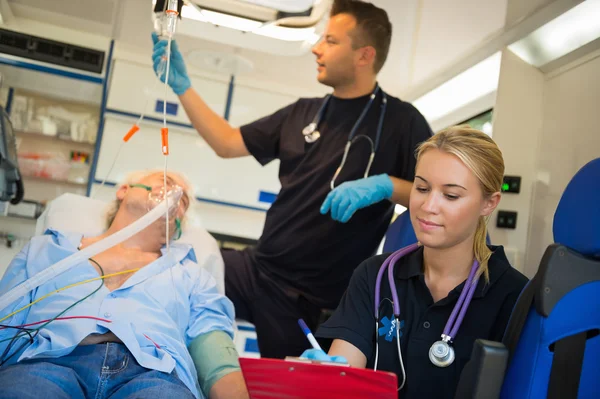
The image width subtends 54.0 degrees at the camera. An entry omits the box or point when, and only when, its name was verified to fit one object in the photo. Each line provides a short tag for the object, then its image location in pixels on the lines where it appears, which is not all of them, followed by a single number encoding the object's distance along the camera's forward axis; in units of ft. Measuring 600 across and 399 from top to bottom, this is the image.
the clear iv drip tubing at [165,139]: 5.49
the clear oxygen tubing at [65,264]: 5.17
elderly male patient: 4.76
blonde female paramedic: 4.54
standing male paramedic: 7.40
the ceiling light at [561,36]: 7.63
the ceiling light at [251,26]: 6.25
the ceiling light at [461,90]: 10.52
